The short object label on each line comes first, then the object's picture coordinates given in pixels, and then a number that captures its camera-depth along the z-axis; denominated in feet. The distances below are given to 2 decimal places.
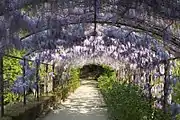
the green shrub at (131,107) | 23.81
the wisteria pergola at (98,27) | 17.40
